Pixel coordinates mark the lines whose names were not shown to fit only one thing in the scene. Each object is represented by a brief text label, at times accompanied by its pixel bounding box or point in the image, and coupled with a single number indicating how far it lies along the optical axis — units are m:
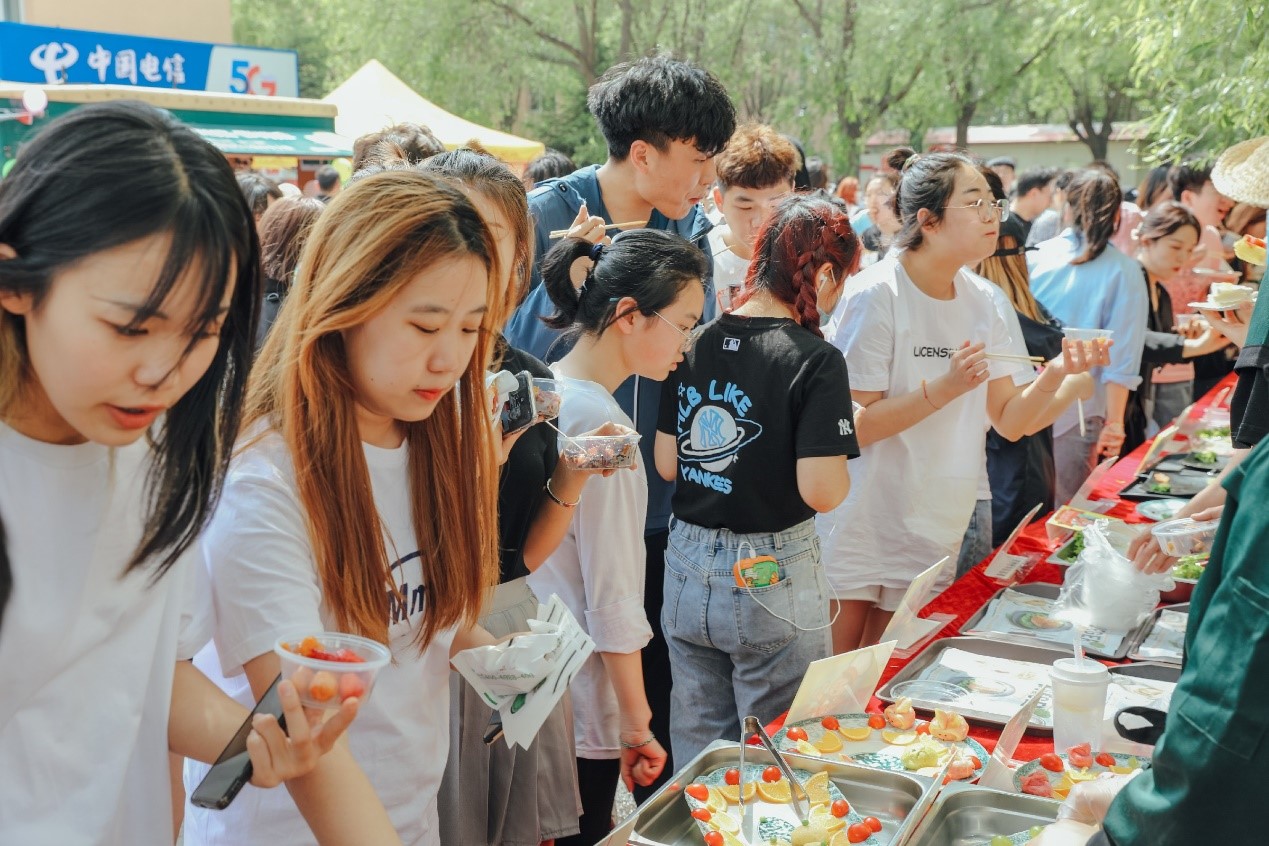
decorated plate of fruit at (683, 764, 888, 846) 1.75
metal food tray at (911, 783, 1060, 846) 1.75
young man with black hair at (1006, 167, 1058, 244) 8.60
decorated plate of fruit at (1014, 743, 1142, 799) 1.85
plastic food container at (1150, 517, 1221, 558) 2.26
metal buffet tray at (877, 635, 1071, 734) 2.41
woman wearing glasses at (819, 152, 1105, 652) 3.17
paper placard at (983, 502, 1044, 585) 3.07
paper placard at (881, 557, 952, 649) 2.39
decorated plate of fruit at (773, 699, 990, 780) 1.97
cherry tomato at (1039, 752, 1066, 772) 1.91
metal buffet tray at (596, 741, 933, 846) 1.77
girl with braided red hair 2.54
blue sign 13.57
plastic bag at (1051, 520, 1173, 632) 2.68
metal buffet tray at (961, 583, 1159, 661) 2.54
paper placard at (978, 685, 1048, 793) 1.83
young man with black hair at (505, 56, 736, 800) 3.03
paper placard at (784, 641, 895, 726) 2.09
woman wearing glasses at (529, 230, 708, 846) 2.36
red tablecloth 2.12
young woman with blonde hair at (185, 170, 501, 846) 1.44
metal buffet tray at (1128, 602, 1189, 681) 2.43
